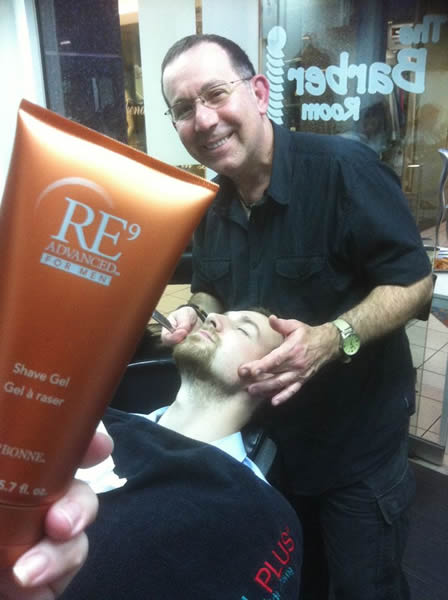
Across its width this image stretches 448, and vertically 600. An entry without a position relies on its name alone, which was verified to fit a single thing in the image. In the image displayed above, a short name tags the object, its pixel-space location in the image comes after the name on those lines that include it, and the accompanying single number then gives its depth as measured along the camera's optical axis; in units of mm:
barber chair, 1489
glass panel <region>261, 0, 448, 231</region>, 2049
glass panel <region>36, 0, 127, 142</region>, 2316
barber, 1106
